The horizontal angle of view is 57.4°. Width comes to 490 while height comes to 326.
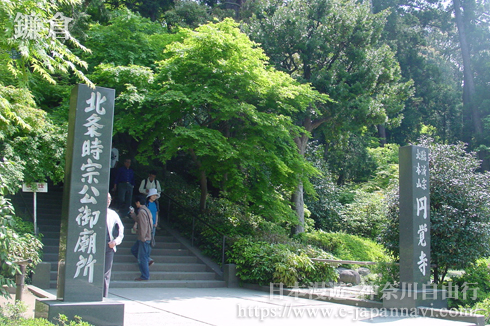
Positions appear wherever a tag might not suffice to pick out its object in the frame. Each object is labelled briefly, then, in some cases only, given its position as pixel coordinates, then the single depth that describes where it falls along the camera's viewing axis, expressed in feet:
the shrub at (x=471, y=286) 30.40
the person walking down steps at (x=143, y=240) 32.94
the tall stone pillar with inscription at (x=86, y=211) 18.97
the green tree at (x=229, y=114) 38.96
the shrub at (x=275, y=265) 35.17
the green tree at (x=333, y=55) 61.21
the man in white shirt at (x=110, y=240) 23.97
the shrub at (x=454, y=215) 30.60
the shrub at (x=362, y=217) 69.67
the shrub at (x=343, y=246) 55.62
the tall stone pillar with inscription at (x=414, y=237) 26.91
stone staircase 35.12
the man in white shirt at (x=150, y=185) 44.75
